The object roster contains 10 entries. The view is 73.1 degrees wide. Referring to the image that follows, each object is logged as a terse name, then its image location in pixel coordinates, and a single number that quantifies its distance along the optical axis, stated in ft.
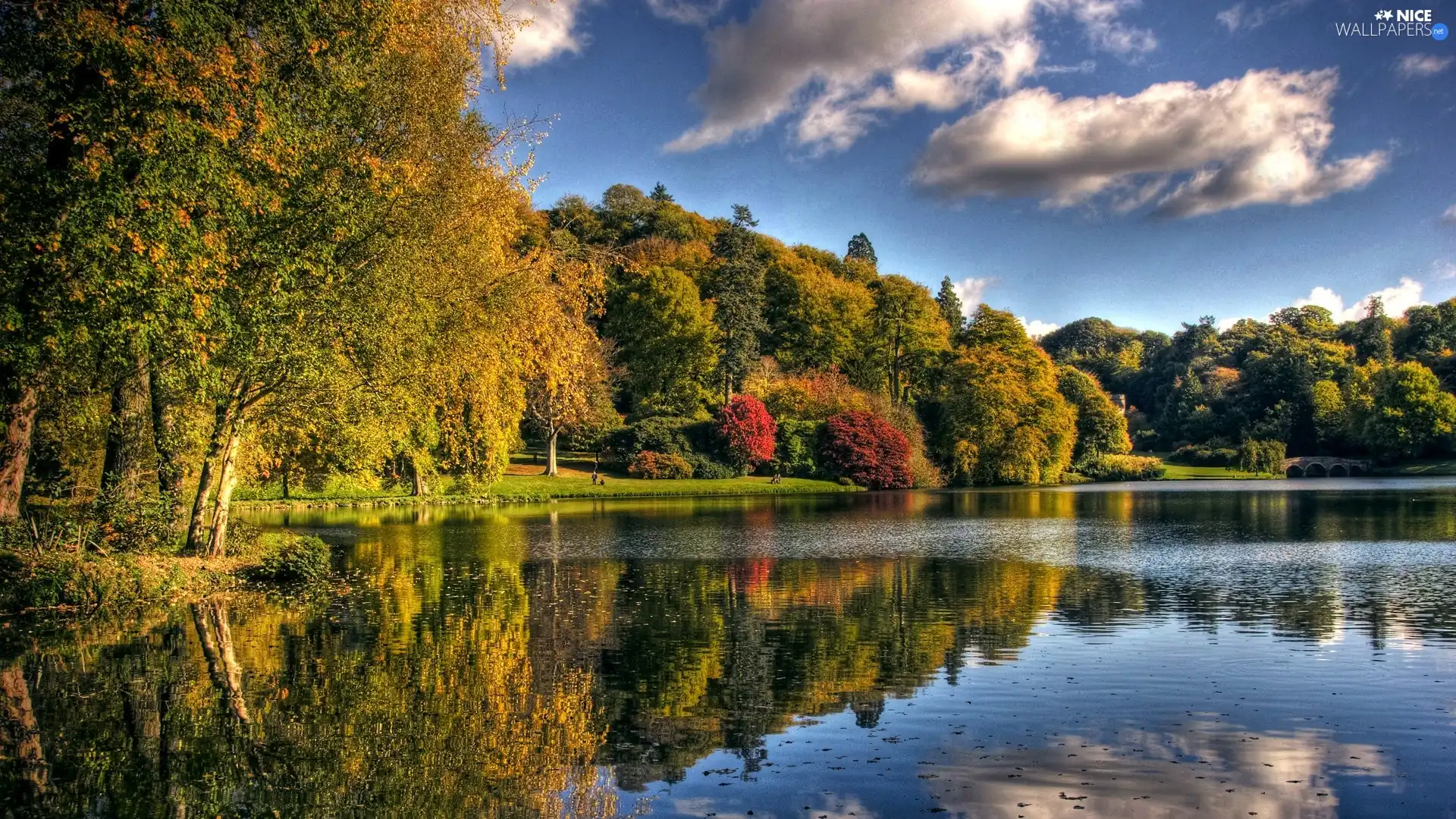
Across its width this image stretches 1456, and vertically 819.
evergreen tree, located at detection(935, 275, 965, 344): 355.15
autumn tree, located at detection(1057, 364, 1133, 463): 303.89
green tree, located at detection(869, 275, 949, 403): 295.48
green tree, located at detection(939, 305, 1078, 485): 261.24
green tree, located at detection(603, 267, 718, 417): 258.78
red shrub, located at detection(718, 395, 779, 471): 238.48
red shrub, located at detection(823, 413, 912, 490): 244.01
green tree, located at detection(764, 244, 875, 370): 298.97
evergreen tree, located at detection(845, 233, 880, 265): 436.35
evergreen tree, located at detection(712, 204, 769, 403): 273.54
